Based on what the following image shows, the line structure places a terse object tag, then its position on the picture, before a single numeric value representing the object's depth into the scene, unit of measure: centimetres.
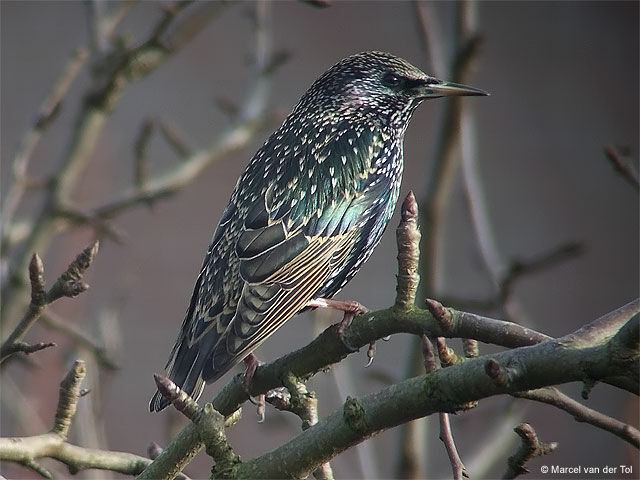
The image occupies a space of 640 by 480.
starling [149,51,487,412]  520
